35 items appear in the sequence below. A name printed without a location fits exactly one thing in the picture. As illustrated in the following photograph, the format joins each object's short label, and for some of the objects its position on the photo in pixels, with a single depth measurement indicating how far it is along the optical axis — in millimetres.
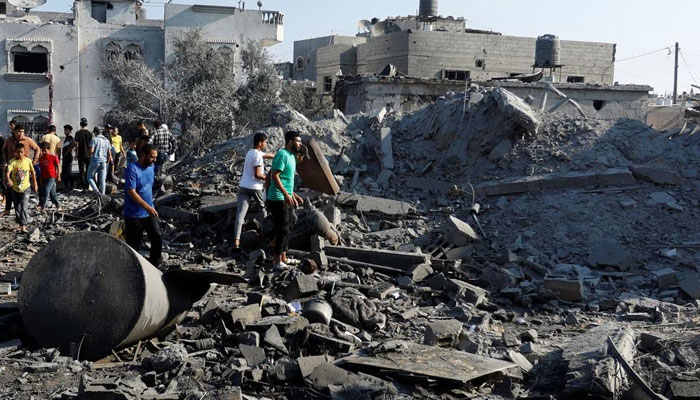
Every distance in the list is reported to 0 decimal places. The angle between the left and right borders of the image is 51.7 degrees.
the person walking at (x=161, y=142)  13594
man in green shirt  8211
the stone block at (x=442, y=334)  6137
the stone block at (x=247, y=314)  6059
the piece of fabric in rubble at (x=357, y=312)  6504
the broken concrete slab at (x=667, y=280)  8792
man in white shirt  8914
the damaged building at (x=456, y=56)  31344
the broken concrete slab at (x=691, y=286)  8477
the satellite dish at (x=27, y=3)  35688
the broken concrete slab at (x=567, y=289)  8242
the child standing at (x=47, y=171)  11959
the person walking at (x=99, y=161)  13055
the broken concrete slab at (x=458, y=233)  9891
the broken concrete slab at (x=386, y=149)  12766
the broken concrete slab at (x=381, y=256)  8773
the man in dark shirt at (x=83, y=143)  14500
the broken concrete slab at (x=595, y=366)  5008
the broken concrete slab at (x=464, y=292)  7910
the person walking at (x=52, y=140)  12664
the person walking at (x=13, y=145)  10844
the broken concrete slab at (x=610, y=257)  9406
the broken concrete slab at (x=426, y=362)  5172
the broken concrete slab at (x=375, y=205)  10914
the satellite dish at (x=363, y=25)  46094
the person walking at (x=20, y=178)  10367
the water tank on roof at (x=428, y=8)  40469
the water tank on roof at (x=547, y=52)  27234
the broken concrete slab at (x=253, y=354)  5496
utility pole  45438
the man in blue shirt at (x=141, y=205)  7263
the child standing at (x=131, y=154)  12691
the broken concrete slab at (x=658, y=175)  11305
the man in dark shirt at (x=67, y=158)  14742
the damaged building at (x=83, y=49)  35250
